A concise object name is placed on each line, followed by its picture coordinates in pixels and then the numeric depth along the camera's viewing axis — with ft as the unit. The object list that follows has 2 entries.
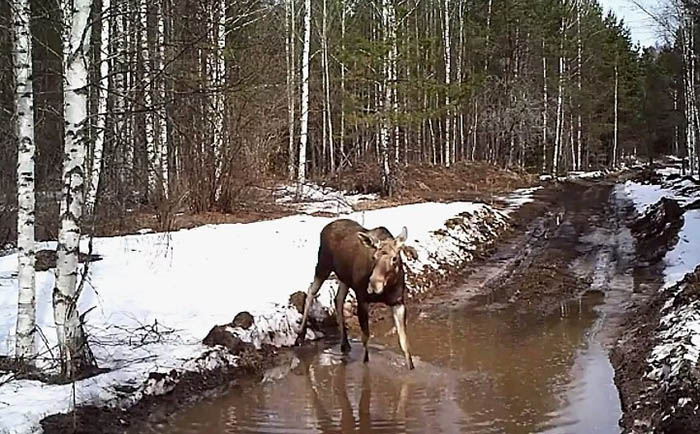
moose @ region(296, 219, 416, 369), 32.94
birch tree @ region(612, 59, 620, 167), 227.92
